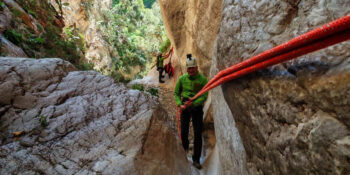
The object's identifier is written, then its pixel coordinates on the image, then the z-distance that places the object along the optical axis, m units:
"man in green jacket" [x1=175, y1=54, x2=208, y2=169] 2.69
